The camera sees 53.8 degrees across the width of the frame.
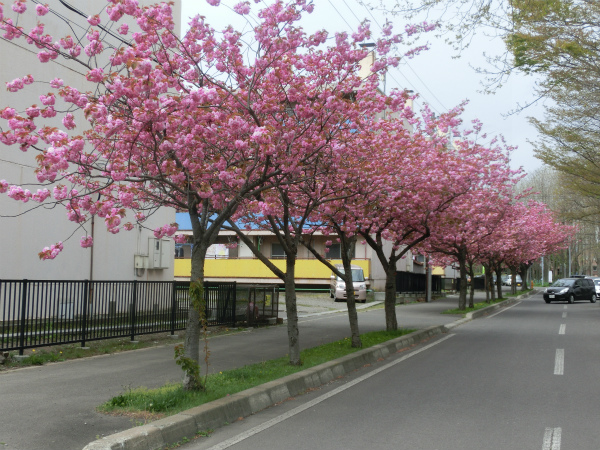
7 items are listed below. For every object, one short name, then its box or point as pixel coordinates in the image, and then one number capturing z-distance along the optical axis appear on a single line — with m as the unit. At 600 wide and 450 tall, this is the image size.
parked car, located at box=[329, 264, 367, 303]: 33.69
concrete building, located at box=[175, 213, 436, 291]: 39.66
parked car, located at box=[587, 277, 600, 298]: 44.19
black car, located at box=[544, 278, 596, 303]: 38.00
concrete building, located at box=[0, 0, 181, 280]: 13.97
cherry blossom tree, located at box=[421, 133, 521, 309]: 18.91
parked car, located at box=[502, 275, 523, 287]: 84.68
